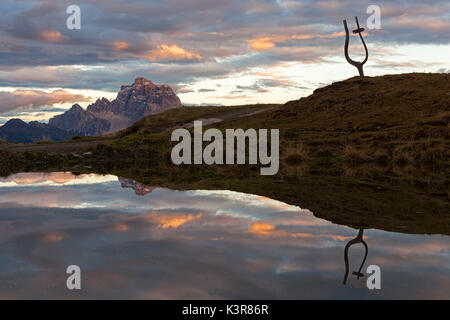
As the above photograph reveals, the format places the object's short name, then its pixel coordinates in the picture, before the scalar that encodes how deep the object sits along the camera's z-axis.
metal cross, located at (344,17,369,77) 65.75
